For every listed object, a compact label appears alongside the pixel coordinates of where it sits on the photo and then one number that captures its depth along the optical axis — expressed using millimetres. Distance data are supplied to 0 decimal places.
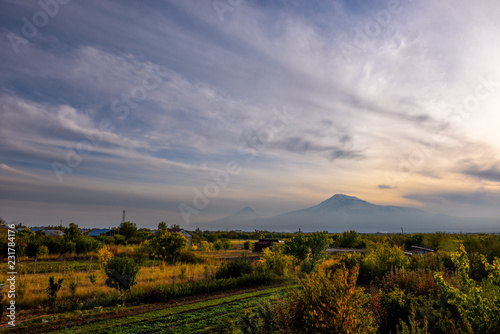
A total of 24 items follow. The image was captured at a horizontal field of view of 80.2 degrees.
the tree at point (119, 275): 14070
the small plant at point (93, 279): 16475
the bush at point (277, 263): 22141
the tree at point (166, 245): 29078
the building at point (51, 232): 61781
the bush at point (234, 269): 20750
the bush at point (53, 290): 12695
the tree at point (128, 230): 56156
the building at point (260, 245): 49531
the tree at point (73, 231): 41866
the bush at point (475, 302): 5375
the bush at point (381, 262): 18812
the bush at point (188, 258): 30578
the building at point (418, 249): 39825
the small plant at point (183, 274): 18352
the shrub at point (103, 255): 21117
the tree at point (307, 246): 23844
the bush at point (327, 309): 4902
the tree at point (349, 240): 53809
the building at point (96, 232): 88212
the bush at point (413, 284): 9344
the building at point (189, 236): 50362
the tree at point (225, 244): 54422
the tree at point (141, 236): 56641
